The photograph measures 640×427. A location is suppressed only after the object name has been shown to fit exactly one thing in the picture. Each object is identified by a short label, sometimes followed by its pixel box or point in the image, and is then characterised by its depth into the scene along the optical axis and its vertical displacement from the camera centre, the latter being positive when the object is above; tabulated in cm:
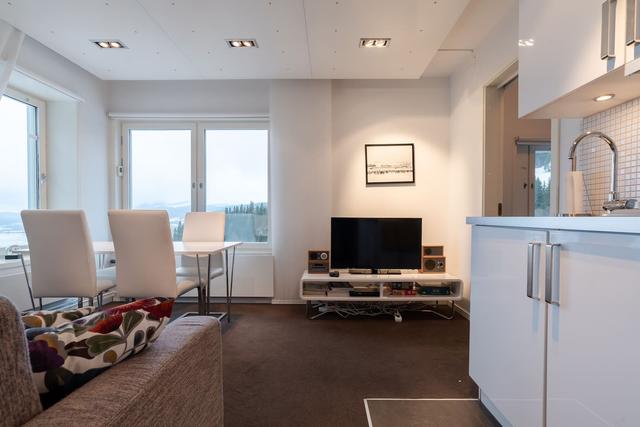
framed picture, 369 +50
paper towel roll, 148 +8
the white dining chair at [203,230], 329 -24
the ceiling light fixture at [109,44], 273 +140
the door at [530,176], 400 +42
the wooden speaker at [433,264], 331 -58
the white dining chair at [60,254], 218 -34
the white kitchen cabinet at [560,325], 81 -37
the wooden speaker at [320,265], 337 -60
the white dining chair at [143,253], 215 -32
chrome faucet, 135 +11
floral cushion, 60 -28
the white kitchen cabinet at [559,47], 122 +70
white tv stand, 311 -78
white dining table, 233 -33
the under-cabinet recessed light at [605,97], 144 +51
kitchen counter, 79 -4
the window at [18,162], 291 +42
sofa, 48 -34
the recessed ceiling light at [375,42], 264 +139
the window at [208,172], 397 +43
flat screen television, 328 -36
